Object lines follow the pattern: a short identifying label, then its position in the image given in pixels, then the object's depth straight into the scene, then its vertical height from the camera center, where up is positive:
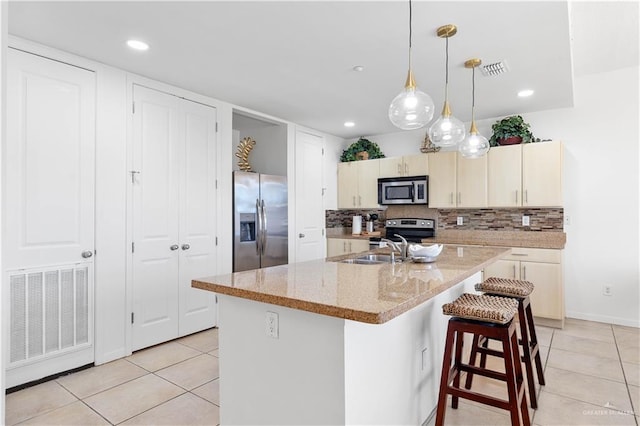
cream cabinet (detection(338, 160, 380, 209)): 5.45 +0.49
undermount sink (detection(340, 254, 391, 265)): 2.58 -0.32
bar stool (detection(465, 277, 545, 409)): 2.27 -0.77
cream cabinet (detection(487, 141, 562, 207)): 3.98 +0.45
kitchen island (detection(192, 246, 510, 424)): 1.43 -0.57
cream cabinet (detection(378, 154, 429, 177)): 4.96 +0.70
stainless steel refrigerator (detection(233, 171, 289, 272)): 4.09 -0.05
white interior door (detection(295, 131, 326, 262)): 5.00 +0.26
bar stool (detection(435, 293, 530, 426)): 1.80 -0.67
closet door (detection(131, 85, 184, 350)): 3.22 +0.02
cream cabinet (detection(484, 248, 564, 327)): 3.86 -0.65
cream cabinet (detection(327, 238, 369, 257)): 5.30 -0.43
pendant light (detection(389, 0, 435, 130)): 2.03 +0.61
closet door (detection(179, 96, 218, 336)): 3.59 +0.01
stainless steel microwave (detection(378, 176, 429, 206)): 4.89 +0.35
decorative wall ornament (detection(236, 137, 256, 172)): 4.42 +0.75
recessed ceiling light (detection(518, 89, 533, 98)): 3.66 +1.23
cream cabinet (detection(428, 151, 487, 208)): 4.47 +0.44
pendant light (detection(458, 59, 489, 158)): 2.88 +0.56
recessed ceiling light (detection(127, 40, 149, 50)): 2.61 +1.24
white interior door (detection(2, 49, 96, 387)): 2.52 +0.01
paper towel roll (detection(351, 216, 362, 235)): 5.66 -0.14
